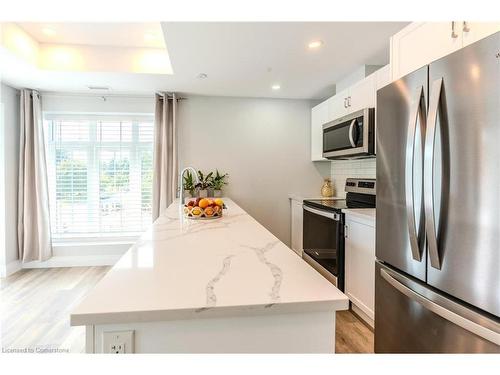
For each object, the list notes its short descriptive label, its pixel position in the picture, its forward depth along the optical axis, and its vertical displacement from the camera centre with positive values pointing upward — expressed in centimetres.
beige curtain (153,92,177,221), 373 +41
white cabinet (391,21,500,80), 120 +71
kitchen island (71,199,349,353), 68 -30
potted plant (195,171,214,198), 371 +1
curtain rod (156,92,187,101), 373 +117
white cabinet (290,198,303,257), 358 -52
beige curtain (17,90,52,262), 358 -2
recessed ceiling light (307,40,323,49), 227 +115
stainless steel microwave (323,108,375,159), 243 +47
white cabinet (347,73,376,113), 246 +83
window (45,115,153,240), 396 +14
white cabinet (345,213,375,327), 211 -63
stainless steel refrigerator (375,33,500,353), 100 -8
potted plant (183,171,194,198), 373 -2
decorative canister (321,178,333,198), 379 -6
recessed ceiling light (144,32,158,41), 285 +150
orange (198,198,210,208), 211 -14
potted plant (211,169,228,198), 387 +2
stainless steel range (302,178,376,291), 253 -42
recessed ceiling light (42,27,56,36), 273 +149
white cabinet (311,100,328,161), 349 +75
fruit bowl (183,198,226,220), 207 -19
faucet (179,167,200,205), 387 +12
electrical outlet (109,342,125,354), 69 -40
